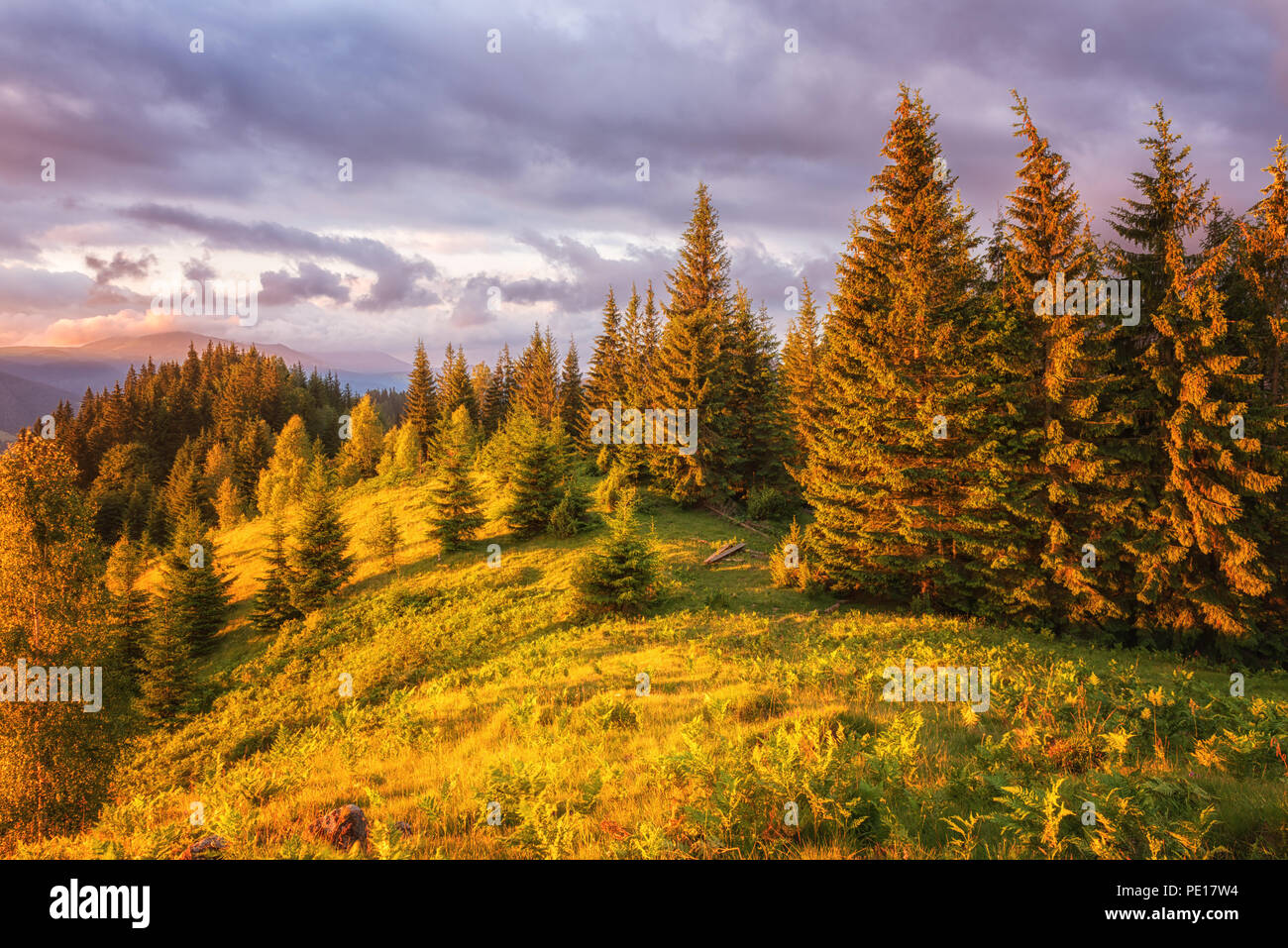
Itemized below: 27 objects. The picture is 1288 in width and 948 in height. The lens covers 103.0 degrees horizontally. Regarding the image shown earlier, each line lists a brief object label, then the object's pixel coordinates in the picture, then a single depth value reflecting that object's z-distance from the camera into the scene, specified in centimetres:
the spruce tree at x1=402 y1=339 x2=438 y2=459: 6384
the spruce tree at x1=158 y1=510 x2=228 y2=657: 2595
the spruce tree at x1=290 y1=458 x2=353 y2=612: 2498
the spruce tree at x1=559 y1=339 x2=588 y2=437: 5575
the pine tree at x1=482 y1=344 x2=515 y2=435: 6931
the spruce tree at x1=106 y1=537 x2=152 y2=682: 2394
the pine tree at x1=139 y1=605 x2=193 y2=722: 1927
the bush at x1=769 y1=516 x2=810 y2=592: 1983
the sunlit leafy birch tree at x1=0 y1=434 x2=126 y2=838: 1349
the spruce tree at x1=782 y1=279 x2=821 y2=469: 3092
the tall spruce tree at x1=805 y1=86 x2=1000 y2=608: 1764
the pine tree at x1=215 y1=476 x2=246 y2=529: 5641
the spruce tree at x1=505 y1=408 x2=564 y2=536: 2781
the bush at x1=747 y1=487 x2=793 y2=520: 3141
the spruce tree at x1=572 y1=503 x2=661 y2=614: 1758
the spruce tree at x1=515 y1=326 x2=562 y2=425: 5847
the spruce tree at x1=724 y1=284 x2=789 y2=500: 3431
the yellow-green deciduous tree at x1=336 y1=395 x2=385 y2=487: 6291
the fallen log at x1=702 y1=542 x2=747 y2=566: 2355
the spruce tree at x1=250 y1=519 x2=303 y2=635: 2541
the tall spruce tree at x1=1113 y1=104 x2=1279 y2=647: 1634
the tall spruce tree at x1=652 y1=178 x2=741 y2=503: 3161
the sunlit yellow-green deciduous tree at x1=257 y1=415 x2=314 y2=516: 5300
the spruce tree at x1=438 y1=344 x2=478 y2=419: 6575
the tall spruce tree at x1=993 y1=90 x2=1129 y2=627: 1698
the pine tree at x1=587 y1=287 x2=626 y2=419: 5034
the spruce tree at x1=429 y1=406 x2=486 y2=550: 2788
